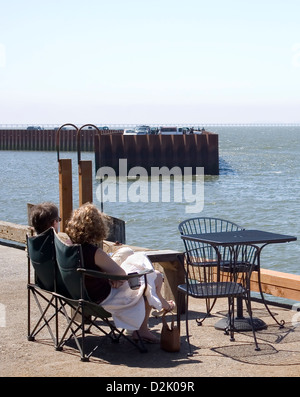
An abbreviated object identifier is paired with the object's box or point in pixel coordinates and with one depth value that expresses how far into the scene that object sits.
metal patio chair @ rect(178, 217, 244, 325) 6.78
